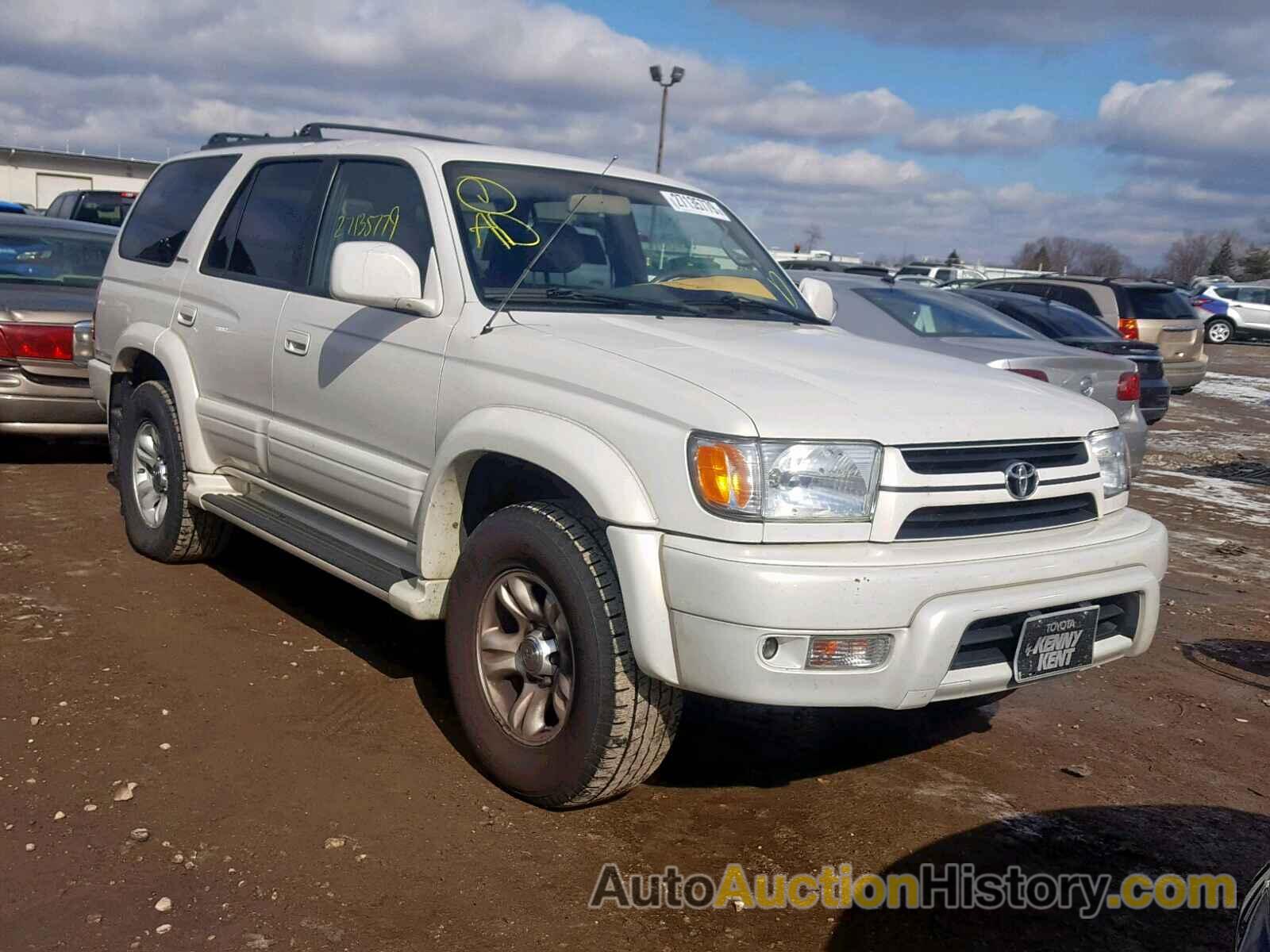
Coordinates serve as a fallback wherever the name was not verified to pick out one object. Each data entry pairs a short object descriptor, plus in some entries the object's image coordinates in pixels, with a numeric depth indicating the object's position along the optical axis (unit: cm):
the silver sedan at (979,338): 733
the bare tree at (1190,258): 8769
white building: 5259
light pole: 2245
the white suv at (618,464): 308
